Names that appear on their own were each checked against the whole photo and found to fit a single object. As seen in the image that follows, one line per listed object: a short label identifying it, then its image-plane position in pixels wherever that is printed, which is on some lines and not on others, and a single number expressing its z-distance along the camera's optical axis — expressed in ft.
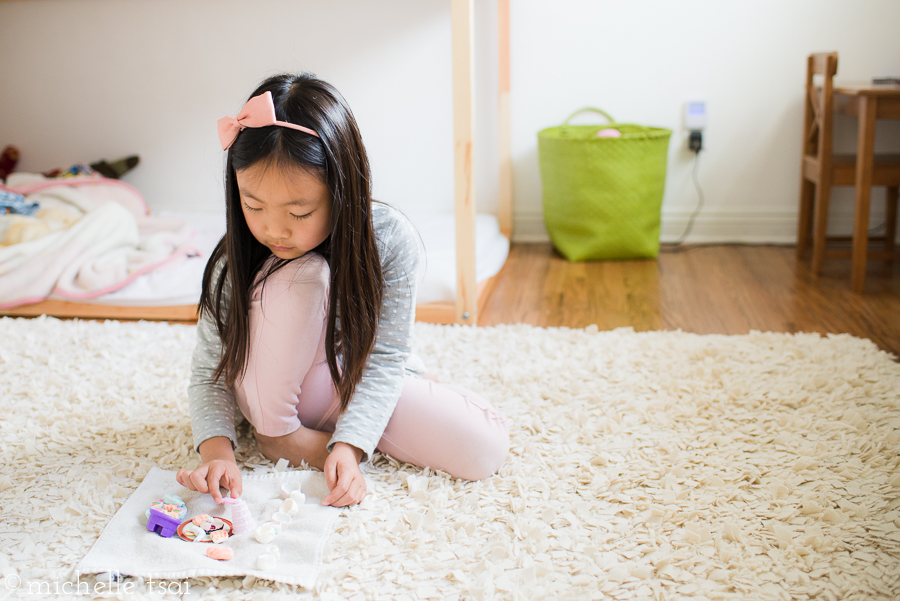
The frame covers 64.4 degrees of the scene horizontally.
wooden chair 4.96
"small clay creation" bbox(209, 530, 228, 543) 2.29
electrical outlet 5.92
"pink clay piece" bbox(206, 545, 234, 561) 2.22
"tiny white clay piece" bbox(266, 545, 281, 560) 2.22
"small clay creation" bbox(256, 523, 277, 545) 2.28
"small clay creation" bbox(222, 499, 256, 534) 2.33
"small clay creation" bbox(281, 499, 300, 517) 2.43
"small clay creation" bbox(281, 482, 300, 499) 2.51
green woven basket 5.48
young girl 2.23
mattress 4.48
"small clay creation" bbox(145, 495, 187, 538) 2.31
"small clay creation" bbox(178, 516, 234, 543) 2.30
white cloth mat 2.16
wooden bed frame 3.80
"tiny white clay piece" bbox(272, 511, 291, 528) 2.37
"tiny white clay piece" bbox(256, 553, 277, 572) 2.17
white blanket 4.67
